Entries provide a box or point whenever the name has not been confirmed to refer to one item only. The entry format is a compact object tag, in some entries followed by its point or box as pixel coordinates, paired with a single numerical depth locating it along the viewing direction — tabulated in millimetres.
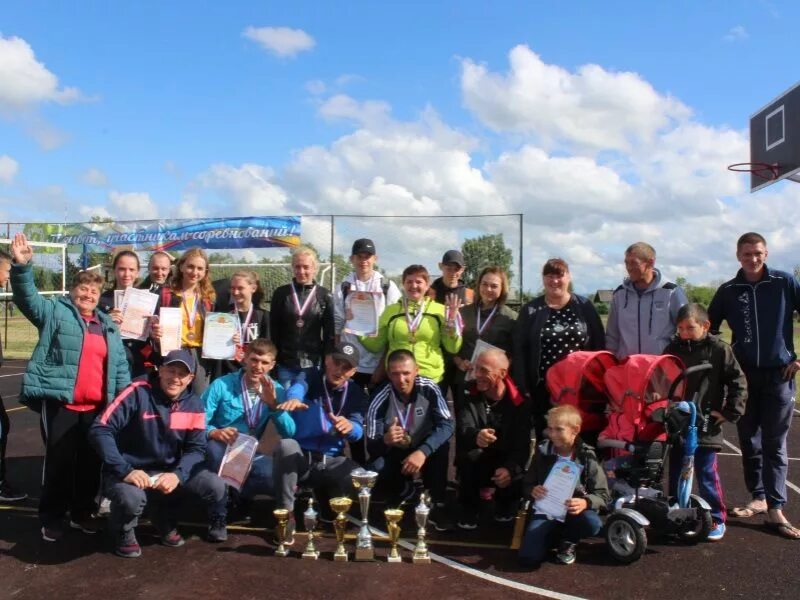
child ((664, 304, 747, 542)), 4836
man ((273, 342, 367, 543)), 4832
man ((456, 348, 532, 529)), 5145
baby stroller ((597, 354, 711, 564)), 4375
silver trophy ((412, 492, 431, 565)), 4329
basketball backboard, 9742
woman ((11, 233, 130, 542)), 4598
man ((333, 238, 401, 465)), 5906
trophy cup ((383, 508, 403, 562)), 4359
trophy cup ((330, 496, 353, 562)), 4340
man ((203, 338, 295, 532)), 5012
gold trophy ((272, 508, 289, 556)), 4379
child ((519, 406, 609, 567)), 4293
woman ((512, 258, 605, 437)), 5344
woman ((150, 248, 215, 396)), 5531
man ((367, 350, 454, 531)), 5160
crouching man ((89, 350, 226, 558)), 4430
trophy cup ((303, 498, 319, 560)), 4379
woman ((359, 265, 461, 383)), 5551
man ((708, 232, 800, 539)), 5090
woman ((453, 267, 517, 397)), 5680
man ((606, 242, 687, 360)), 5211
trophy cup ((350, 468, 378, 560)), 4359
